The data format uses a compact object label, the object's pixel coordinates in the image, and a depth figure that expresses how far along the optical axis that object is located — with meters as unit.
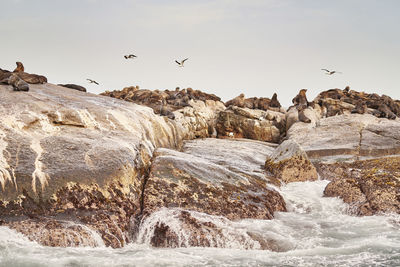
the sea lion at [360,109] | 25.44
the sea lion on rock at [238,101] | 29.73
